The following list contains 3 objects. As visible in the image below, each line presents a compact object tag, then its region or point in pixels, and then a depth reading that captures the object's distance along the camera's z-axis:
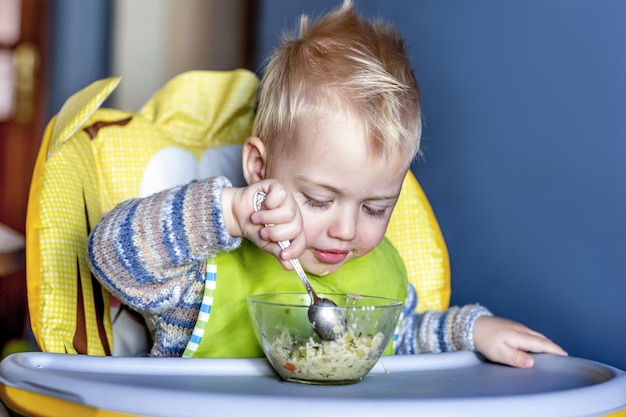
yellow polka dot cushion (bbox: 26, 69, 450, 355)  1.35
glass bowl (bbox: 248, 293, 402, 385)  1.13
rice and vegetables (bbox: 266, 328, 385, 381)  1.13
